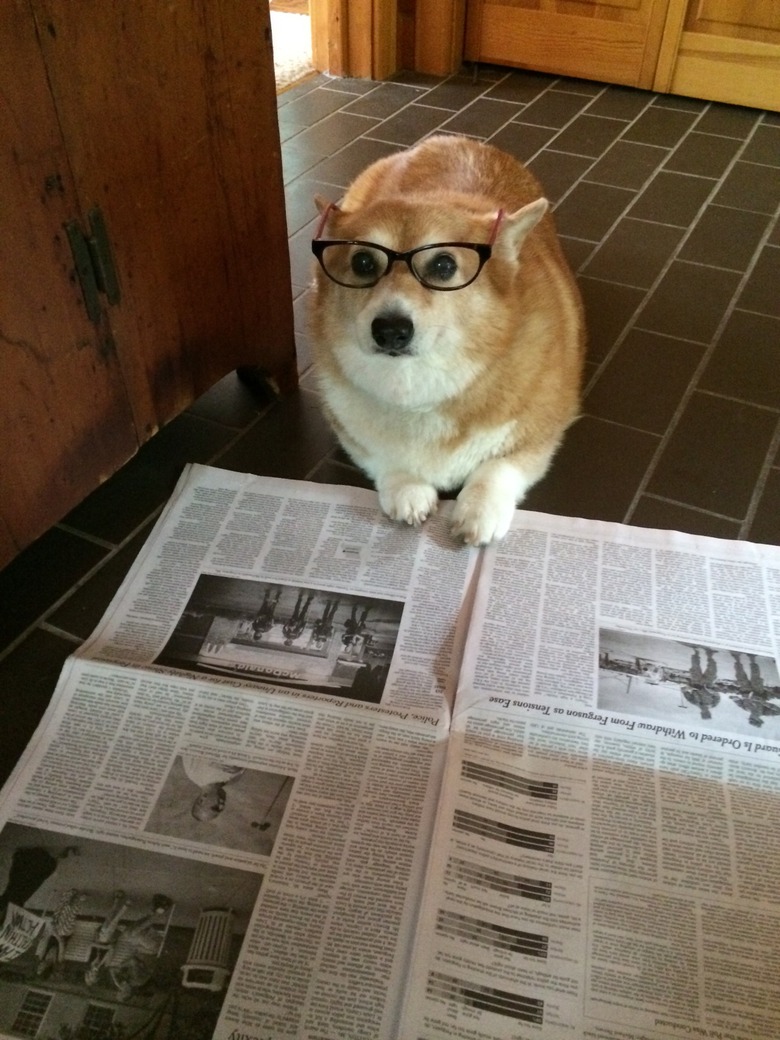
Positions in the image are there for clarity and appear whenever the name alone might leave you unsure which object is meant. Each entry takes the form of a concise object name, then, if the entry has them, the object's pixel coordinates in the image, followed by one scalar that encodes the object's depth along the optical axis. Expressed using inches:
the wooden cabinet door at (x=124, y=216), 33.9
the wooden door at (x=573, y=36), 101.4
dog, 38.7
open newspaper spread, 28.5
